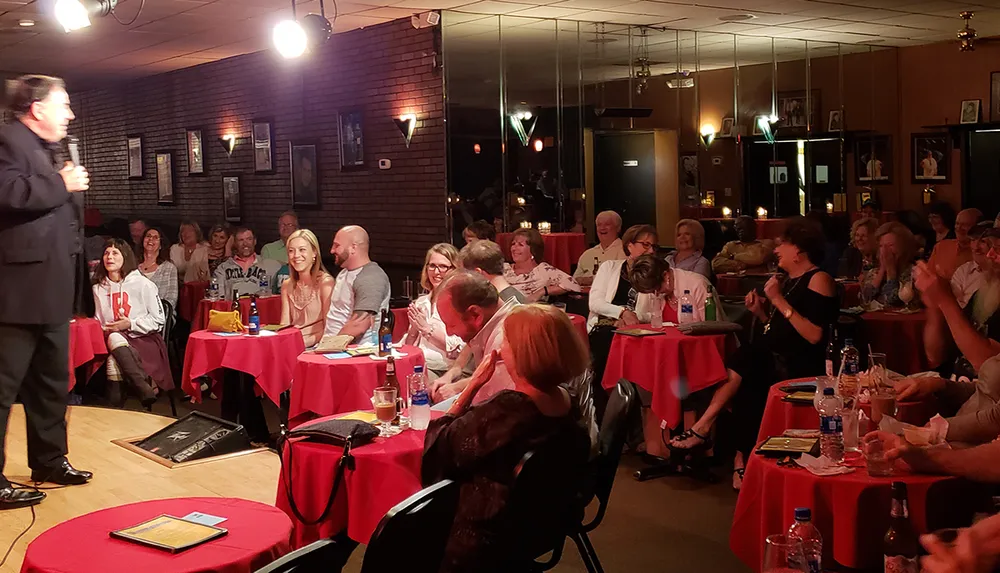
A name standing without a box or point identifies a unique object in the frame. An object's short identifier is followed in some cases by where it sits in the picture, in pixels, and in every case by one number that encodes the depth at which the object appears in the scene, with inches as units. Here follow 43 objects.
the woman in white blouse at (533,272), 328.8
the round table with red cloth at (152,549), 97.3
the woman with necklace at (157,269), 354.9
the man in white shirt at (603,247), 363.6
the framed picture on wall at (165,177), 560.4
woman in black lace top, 116.6
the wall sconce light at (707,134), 494.9
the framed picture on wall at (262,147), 476.7
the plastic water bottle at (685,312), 251.3
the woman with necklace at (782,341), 215.5
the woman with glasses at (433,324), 221.5
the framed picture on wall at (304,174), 449.4
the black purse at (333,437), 136.7
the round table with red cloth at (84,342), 285.4
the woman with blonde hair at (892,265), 293.7
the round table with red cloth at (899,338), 269.1
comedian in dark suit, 159.2
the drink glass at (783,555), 114.4
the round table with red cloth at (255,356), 255.4
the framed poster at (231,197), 506.3
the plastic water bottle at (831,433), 131.9
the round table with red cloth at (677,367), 234.4
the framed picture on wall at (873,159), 548.7
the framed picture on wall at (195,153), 531.5
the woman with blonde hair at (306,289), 265.1
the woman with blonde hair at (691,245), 295.3
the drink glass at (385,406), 149.2
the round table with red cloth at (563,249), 419.5
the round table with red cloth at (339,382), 213.5
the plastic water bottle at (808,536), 113.6
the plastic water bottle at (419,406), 149.4
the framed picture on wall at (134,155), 587.2
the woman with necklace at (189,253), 412.2
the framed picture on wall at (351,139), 421.4
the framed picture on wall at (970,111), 507.5
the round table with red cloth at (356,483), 136.6
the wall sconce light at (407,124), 394.0
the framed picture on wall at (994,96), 501.4
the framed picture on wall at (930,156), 526.6
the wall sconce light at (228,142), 504.1
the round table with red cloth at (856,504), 122.5
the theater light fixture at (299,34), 286.8
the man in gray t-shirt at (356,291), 248.2
